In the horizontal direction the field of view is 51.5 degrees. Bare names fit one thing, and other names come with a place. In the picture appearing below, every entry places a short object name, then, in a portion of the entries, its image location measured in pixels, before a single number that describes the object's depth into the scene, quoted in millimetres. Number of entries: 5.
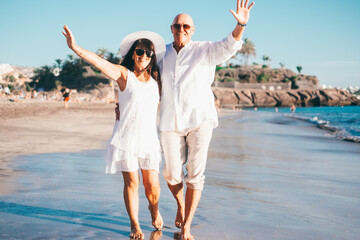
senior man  3080
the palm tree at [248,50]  123875
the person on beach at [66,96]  25950
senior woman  2975
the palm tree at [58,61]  84425
